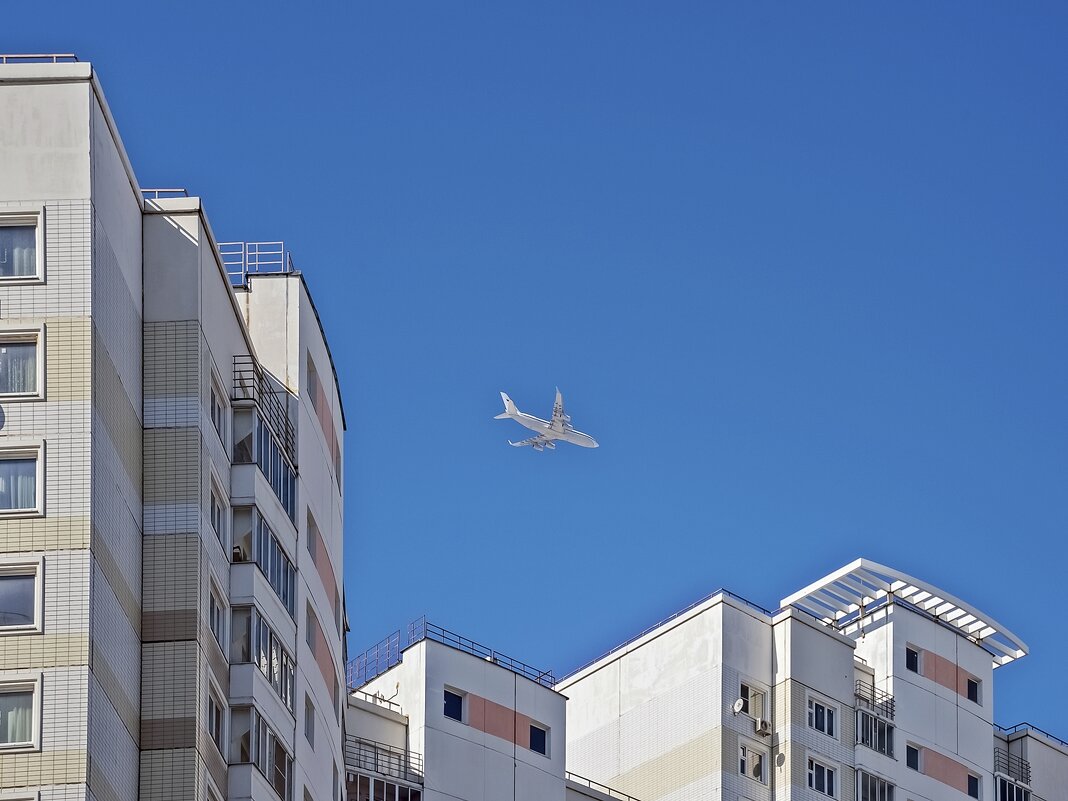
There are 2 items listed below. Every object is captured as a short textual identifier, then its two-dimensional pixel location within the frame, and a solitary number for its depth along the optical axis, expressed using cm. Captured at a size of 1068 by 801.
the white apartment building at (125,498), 6200
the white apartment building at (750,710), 9956
